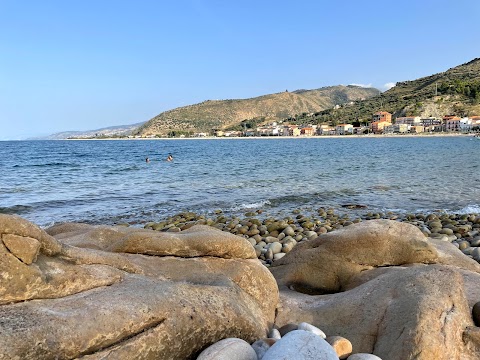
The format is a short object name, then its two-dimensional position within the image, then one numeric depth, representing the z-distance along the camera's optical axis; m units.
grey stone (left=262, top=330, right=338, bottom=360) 3.27
